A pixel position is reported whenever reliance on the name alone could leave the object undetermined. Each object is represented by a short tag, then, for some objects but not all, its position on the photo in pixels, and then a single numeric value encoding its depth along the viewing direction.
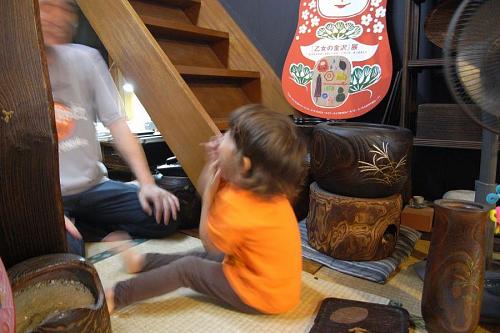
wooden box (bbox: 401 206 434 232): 1.85
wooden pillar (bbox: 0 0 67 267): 0.78
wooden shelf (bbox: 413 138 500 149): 1.65
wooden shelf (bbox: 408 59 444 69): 1.74
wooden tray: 1.11
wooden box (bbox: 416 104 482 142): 1.68
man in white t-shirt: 1.51
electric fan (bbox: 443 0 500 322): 1.05
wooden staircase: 1.82
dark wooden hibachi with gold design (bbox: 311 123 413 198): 1.50
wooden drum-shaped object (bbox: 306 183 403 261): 1.53
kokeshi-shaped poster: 2.08
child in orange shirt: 1.13
